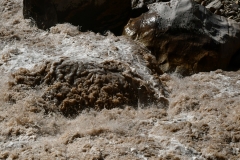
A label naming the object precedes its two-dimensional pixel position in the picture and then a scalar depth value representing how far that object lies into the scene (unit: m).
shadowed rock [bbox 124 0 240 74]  14.05
